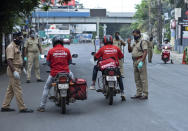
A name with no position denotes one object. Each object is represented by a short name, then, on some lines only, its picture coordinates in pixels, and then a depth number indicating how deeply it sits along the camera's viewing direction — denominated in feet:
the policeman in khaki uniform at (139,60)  40.68
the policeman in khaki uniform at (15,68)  33.58
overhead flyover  357.41
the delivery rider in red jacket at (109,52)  39.45
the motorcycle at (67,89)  32.83
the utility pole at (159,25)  171.12
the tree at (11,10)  78.95
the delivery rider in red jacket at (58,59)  34.12
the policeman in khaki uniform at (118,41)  61.25
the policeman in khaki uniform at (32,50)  59.11
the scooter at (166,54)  99.30
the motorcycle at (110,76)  37.52
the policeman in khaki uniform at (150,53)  106.52
